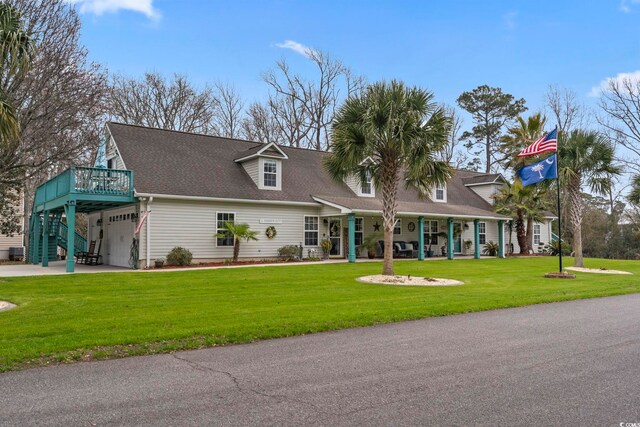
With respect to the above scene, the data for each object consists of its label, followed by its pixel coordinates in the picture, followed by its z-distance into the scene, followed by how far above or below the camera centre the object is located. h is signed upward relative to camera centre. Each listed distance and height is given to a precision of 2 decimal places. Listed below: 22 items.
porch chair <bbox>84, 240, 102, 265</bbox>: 22.21 -0.74
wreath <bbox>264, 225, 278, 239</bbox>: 22.77 +0.49
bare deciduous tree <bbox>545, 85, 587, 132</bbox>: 39.56 +11.23
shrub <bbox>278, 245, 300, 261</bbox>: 22.95 -0.43
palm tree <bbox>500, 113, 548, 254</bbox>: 31.12 +3.22
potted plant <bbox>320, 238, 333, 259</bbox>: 23.91 -0.16
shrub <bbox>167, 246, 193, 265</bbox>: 19.72 -0.56
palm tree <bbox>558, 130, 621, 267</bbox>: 20.19 +3.32
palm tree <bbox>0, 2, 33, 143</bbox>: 9.55 +3.71
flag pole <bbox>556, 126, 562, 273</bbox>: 19.91 +3.23
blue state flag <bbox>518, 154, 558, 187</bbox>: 17.66 +2.58
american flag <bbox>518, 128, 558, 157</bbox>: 17.25 +3.42
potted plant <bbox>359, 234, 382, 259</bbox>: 25.79 -0.07
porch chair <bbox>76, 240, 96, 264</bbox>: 22.84 -0.51
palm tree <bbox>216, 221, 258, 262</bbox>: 20.69 +0.40
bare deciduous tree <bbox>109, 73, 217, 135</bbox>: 36.66 +10.57
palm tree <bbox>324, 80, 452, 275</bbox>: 15.13 +3.23
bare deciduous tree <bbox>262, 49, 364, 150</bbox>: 41.44 +11.81
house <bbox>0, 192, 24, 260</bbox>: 28.63 +0.10
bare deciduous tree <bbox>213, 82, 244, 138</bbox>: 41.03 +11.49
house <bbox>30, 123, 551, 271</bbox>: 19.47 +1.78
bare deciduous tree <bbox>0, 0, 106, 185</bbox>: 20.77 +6.45
